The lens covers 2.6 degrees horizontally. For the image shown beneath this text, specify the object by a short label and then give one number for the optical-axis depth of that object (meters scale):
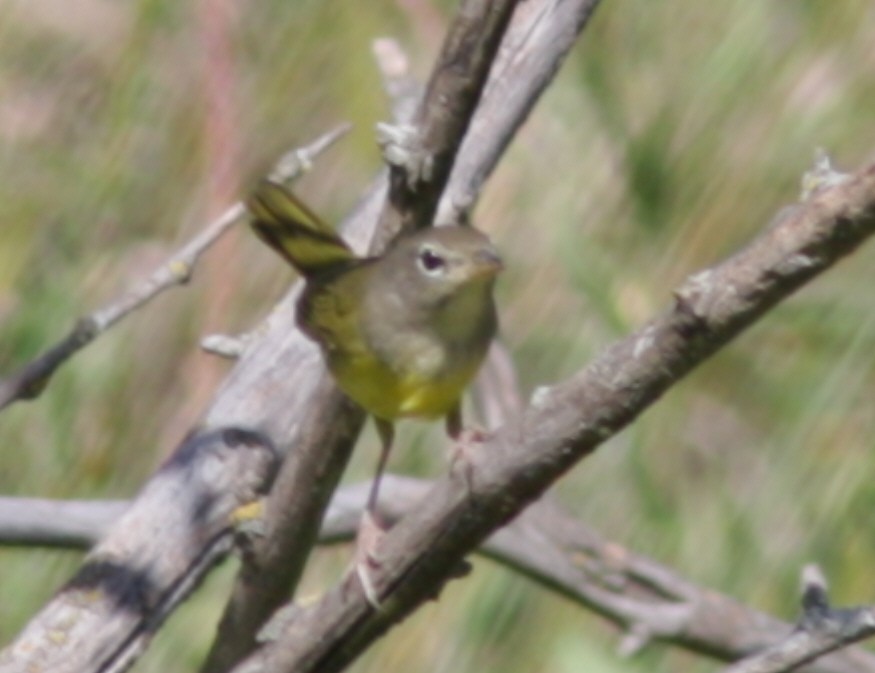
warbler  4.15
